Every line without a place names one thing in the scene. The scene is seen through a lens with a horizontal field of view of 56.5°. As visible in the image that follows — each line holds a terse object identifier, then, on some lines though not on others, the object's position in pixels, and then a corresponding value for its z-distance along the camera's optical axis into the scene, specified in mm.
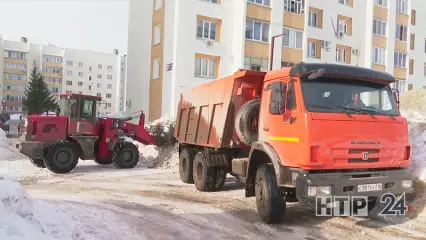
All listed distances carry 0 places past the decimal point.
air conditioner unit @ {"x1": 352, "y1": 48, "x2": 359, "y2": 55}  32031
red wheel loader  12602
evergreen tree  46375
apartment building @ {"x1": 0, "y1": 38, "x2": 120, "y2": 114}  81000
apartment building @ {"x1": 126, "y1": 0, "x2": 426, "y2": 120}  24578
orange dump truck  5910
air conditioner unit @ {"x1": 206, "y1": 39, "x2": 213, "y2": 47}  24734
